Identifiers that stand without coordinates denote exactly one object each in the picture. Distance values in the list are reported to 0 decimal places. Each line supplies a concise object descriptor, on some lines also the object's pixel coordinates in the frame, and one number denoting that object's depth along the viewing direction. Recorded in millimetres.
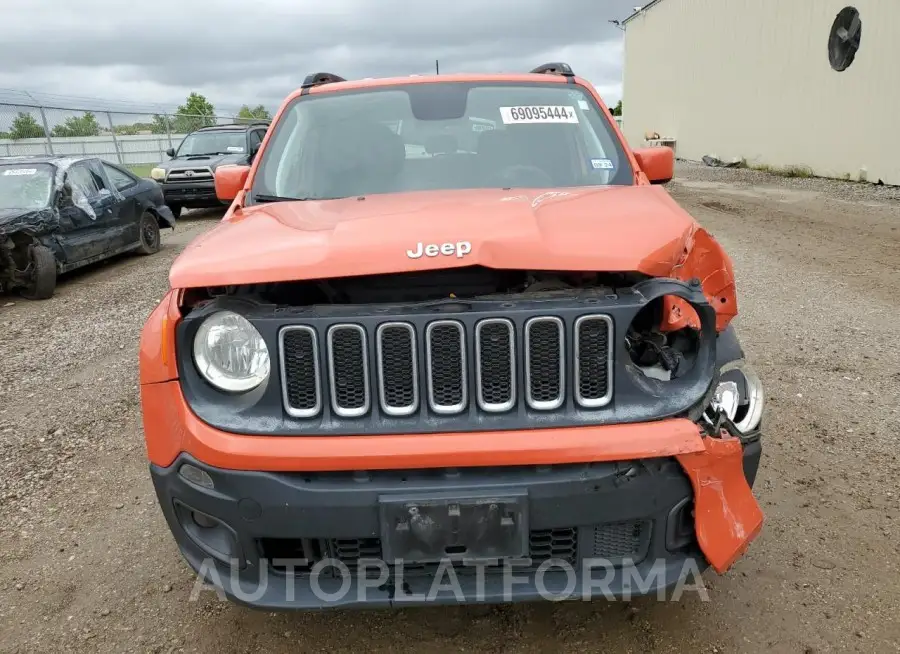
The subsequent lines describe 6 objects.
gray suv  13734
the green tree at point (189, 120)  26150
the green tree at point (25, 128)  18188
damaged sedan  7898
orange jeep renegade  1958
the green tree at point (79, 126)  19641
